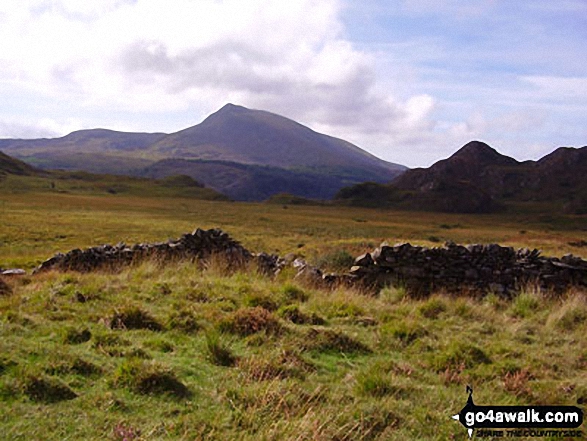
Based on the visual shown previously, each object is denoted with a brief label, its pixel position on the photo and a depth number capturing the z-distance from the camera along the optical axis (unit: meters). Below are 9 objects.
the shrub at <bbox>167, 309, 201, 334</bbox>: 7.93
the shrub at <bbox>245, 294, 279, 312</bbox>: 9.38
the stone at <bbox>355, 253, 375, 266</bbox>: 13.48
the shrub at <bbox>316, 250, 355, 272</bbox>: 19.44
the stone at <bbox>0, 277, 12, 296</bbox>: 9.83
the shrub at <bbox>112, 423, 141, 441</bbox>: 4.52
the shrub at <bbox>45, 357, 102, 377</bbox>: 5.91
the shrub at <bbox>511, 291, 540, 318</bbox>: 10.37
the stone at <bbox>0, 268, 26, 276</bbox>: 13.99
